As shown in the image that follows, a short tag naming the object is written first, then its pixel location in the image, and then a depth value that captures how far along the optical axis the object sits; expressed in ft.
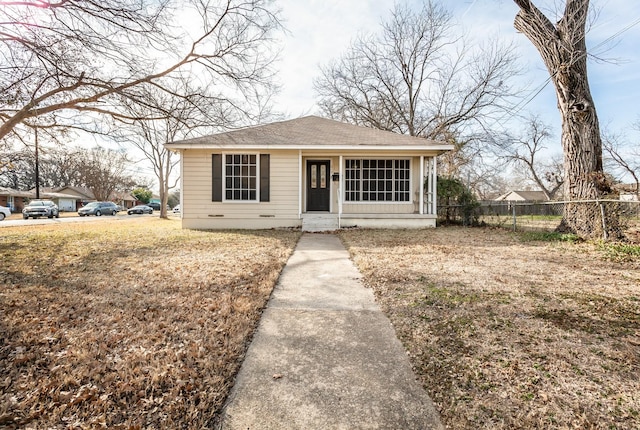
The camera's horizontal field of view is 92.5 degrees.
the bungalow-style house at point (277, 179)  32.89
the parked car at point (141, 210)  116.06
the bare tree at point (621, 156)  102.27
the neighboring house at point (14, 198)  114.11
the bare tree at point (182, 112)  26.86
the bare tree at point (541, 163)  113.91
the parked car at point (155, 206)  181.49
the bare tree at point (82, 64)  18.85
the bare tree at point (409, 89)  56.13
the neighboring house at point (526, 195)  172.71
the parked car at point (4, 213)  68.63
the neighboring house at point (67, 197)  140.05
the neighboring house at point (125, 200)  180.75
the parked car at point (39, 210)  74.84
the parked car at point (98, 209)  92.16
